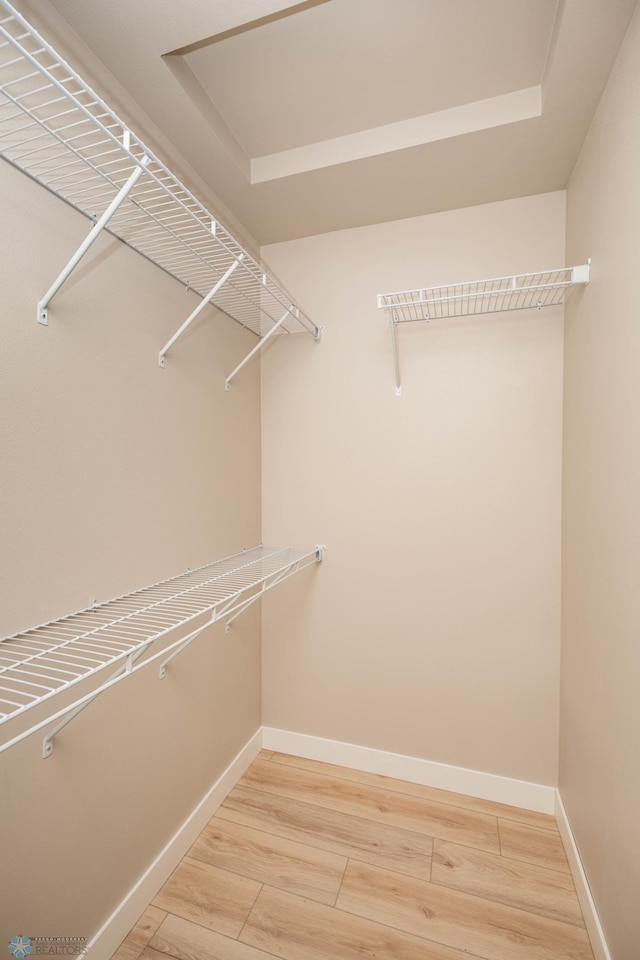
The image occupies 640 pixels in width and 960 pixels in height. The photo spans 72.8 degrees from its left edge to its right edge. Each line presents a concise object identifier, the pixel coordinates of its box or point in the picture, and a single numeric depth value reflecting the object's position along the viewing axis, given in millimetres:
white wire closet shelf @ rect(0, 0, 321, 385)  904
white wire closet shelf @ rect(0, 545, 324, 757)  916
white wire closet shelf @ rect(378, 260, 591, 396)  1676
